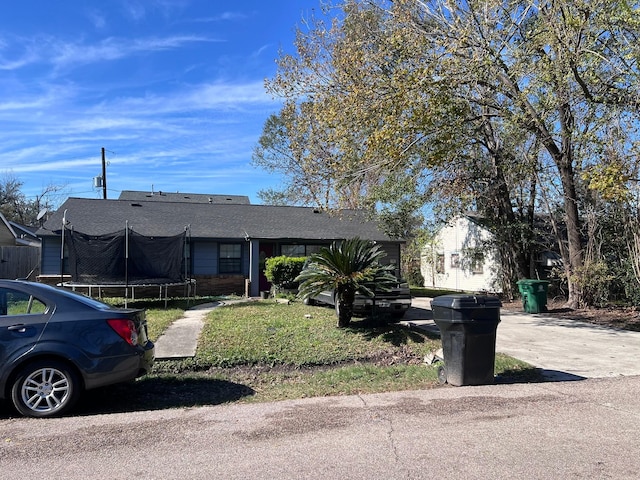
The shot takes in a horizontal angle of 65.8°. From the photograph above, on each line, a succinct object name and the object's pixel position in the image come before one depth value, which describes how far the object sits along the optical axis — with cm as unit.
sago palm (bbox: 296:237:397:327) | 980
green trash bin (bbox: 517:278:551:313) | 1523
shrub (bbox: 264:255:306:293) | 1761
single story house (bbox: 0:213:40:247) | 3095
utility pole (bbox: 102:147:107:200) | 3288
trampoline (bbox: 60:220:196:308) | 1416
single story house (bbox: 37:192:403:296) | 1931
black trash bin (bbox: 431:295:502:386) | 673
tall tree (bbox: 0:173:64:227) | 5249
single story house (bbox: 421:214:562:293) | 2286
